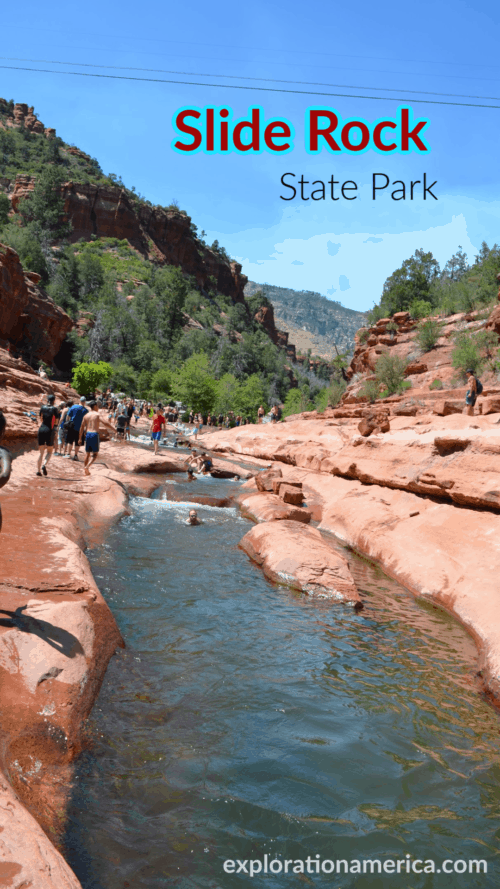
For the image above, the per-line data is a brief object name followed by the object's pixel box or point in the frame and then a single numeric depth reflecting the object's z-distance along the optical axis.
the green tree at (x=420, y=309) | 43.50
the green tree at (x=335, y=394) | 40.16
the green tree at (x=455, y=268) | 61.46
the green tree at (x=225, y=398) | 54.67
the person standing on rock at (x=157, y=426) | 20.12
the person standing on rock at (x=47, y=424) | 11.66
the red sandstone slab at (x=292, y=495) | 13.55
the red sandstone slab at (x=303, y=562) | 7.85
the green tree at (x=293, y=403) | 64.58
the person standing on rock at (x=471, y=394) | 14.22
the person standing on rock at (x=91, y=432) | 13.21
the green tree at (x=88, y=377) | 40.16
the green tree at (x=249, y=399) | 55.28
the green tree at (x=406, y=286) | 50.47
